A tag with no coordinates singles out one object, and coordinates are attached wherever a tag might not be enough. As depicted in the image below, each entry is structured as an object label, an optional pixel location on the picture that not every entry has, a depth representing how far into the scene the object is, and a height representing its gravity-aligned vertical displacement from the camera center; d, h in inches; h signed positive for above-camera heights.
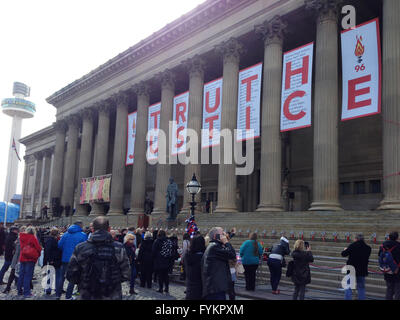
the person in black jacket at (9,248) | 537.0 -45.6
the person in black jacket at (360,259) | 416.8 -30.7
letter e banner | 785.6 +298.3
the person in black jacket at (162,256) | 510.9 -45.0
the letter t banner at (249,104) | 983.0 +280.0
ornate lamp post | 705.0 +55.1
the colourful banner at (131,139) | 1430.9 +268.6
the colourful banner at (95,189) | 1533.0 +100.0
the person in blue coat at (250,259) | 513.7 -43.7
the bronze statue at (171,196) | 1064.8 +57.9
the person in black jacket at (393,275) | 394.3 -43.5
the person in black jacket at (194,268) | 300.2 -34.7
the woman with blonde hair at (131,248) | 518.1 -37.9
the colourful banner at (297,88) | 884.0 +289.7
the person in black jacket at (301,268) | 402.3 -41.6
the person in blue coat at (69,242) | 426.7 -27.5
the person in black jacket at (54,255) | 444.8 -43.9
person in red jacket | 455.5 -44.0
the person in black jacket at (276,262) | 500.1 -44.9
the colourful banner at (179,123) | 1194.0 +277.6
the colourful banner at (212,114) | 1096.4 +281.4
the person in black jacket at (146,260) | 548.4 -54.0
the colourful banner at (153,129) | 1310.3 +281.7
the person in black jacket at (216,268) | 274.7 -30.9
